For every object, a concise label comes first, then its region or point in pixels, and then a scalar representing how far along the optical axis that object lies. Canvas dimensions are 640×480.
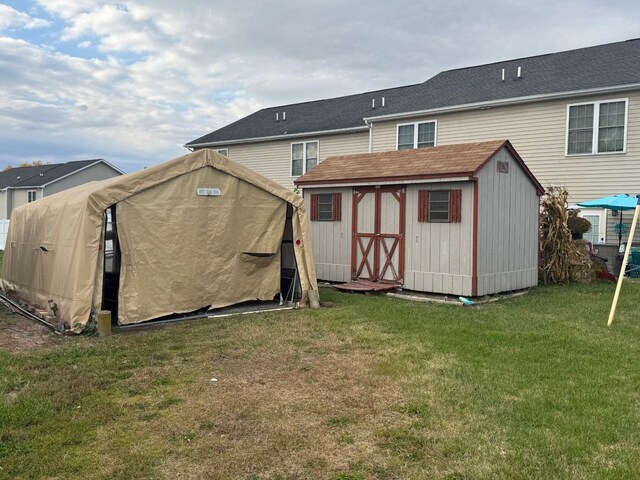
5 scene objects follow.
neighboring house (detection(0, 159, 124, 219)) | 40.06
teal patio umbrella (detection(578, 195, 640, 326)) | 12.71
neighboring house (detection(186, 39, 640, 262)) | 14.54
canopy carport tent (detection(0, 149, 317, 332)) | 8.02
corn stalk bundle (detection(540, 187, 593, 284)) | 12.77
